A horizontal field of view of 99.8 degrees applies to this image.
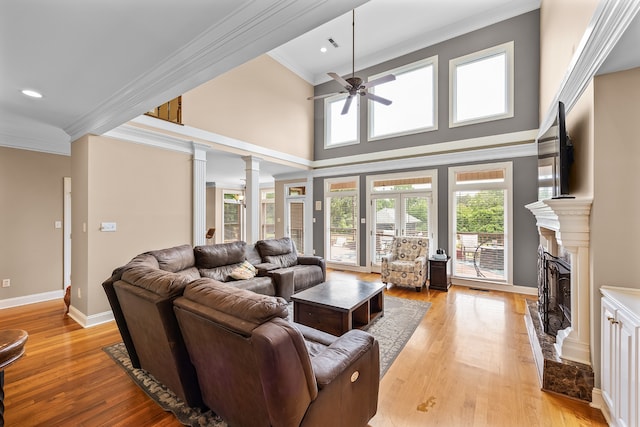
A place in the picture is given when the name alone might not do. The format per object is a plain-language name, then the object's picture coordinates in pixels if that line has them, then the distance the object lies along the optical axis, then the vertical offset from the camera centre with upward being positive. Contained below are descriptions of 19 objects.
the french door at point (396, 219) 5.72 -0.12
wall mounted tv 2.32 +0.53
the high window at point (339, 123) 6.83 +2.35
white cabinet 1.47 -0.85
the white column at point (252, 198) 5.34 +0.30
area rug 1.83 -1.38
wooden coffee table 2.87 -1.05
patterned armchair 4.78 -0.92
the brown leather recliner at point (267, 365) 1.15 -0.79
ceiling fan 3.98 +1.99
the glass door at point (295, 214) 7.69 -0.03
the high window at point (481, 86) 4.95 +2.47
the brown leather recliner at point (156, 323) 1.66 -0.74
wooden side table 4.85 -1.12
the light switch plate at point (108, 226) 3.46 -0.17
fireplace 2.05 -0.87
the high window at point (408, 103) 5.74 +2.49
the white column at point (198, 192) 4.46 +0.35
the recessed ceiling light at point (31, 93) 2.52 +1.14
